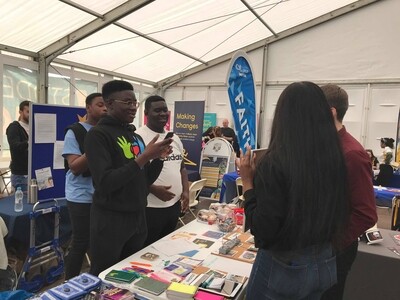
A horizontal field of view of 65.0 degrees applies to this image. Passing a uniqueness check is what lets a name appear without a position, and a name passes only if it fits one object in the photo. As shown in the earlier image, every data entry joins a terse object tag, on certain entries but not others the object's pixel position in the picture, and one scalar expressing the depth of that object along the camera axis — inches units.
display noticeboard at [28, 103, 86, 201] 118.0
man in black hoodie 54.4
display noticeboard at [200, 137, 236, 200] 203.5
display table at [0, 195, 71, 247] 99.1
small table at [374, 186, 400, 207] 158.2
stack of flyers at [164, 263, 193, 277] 57.0
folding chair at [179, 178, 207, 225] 157.4
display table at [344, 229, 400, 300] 81.2
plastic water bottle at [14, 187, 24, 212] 103.9
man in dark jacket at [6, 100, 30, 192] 133.1
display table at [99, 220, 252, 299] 54.1
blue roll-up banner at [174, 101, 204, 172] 215.7
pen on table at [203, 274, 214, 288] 52.5
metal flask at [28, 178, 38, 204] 113.3
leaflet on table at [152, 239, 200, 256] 67.1
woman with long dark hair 37.6
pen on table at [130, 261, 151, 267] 59.9
